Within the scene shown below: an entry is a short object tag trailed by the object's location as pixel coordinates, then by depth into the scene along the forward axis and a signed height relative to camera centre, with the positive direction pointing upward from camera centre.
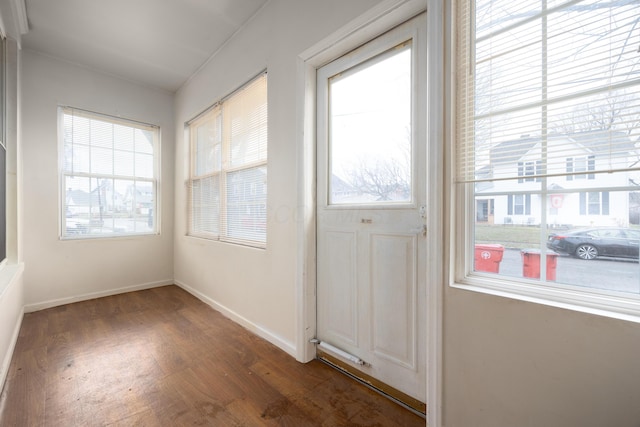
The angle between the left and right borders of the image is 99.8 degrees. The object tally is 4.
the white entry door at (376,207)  1.52 +0.03
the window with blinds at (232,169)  2.49 +0.46
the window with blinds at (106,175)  3.25 +0.47
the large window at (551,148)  0.93 +0.25
